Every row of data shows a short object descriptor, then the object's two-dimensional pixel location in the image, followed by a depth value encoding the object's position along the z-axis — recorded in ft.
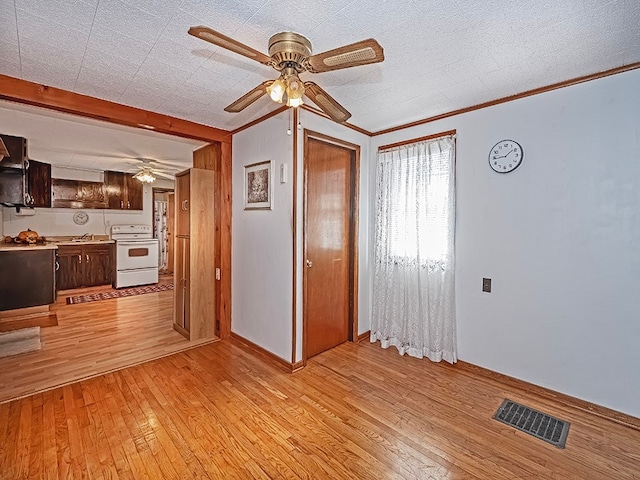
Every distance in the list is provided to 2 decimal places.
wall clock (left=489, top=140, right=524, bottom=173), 8.08
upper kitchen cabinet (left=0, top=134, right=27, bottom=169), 11.90
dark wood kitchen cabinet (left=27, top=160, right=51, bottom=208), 16.51
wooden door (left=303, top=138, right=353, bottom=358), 9.61
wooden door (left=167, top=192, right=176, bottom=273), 25.22
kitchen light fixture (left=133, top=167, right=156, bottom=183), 17.74
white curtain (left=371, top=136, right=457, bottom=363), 9.33
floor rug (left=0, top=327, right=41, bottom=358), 9.98
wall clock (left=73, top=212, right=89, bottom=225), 20.01
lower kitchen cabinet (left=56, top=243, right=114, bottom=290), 18.15
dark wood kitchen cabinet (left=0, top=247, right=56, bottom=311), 12.05
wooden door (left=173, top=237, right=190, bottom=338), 11.42
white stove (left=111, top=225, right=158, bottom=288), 19.24
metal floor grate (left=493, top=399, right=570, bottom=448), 6.23
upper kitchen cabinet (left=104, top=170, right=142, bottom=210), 20.25
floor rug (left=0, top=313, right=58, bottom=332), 12.06
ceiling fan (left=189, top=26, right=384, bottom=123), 4.32
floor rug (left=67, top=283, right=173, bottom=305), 16.56
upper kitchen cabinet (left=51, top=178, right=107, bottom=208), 18.74
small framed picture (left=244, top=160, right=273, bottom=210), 9.54
